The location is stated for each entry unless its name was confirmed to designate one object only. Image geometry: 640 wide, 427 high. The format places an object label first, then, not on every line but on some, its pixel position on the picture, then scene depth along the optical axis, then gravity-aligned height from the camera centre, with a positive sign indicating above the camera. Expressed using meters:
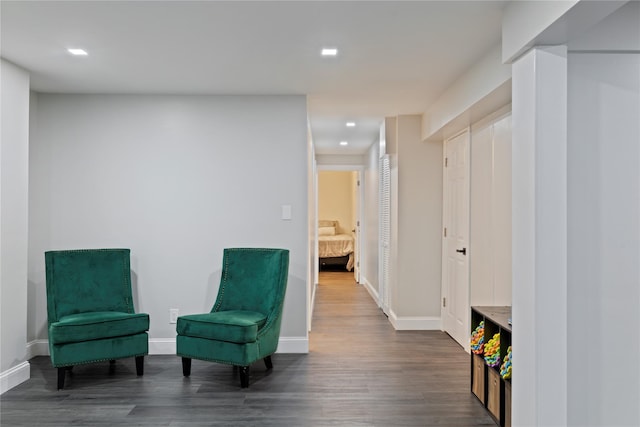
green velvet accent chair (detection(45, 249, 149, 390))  3.56 -0.80
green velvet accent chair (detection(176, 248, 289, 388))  3.57 -0.82
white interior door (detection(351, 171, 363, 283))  9.14 -0.18
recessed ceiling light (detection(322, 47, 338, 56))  3.22 +1.04
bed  10.80 -0.91
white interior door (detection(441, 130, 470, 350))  4.55 -0.31
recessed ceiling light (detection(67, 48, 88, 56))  3.29 +1.05
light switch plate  4.50 -0.03
